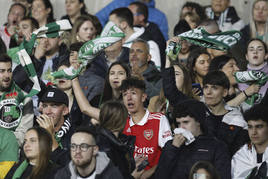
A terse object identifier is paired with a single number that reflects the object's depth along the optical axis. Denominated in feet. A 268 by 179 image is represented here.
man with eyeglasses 52.31
